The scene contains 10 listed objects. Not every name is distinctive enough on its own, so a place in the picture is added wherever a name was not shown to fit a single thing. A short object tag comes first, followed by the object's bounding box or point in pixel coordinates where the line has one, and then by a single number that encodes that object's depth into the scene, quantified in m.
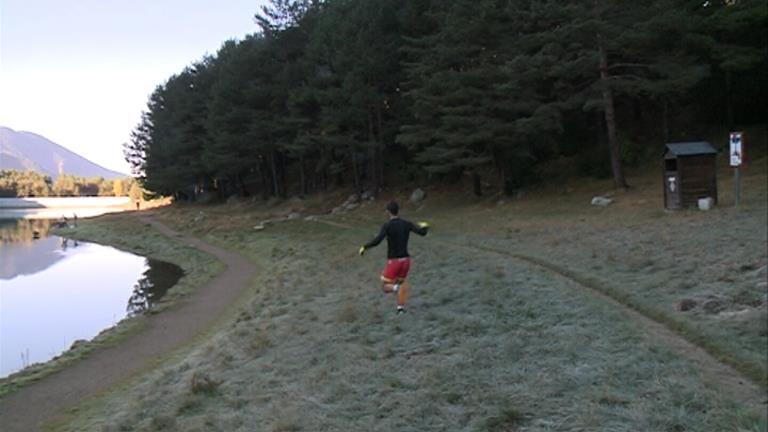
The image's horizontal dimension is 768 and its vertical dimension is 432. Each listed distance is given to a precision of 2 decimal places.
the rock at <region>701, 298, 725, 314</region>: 7.64
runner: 9.52
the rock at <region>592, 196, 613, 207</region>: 22.05
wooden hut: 17.78
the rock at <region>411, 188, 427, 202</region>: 34.84
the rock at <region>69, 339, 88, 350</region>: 12.01
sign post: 16.16
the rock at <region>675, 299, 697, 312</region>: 7.88
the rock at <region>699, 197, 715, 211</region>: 17.20
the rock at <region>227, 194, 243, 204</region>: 56.56
